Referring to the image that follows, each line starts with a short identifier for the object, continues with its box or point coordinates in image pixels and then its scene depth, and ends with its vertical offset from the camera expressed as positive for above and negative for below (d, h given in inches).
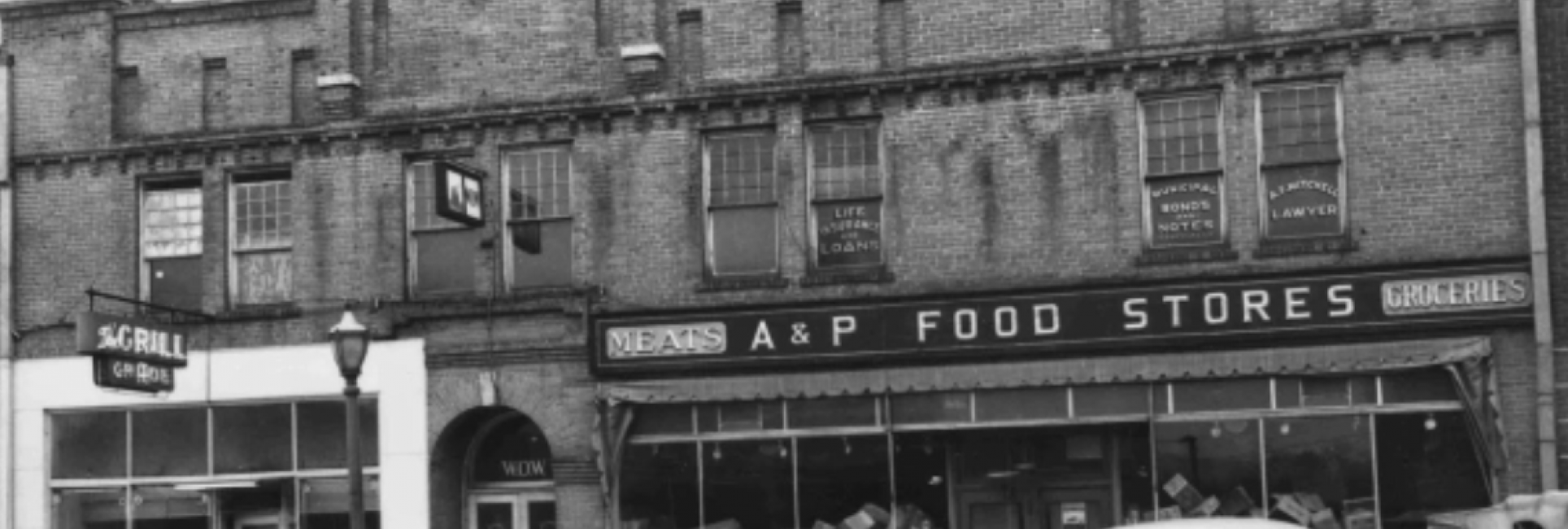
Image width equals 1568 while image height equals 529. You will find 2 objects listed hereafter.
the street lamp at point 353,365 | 781.3 -17.4
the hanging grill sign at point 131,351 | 883.4 -11.7
